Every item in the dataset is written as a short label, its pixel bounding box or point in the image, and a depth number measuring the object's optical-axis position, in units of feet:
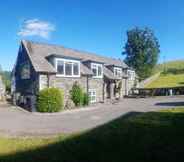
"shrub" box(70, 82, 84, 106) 55.05
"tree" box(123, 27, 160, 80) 126.48
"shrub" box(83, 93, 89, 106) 57.68
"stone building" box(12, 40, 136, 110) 50.00
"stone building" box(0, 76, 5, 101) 63.33
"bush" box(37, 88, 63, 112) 45.89
